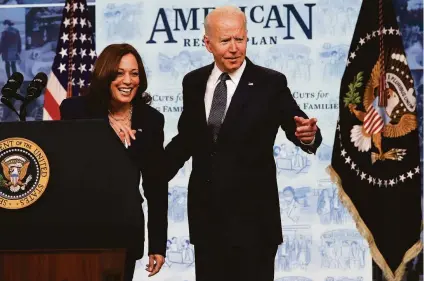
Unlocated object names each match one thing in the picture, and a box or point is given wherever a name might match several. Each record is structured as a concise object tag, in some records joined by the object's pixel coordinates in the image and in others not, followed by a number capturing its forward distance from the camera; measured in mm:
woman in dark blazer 6127
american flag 11250
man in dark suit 6076
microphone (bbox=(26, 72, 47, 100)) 5673
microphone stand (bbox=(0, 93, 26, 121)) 5598
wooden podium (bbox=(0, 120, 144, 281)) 5083
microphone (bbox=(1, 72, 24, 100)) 5659
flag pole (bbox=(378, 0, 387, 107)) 10606
